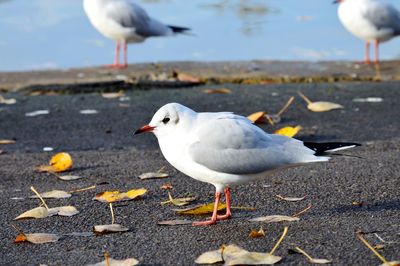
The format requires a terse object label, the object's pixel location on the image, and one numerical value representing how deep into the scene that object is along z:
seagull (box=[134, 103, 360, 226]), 8.51
